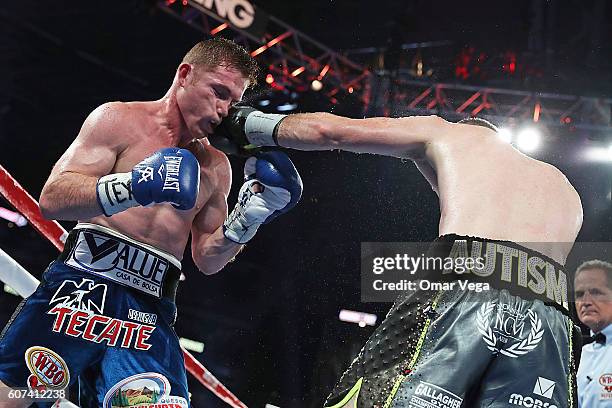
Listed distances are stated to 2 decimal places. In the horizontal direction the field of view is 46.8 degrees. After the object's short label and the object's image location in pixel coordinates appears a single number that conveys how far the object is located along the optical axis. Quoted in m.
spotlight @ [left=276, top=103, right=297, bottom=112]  6.42
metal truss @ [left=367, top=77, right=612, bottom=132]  5.68
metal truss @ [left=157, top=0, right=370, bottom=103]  5.59
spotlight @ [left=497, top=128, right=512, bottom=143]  5.68
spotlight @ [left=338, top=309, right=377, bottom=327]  6.98
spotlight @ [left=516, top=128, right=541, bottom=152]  5.66
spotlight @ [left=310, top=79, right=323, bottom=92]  5.89
